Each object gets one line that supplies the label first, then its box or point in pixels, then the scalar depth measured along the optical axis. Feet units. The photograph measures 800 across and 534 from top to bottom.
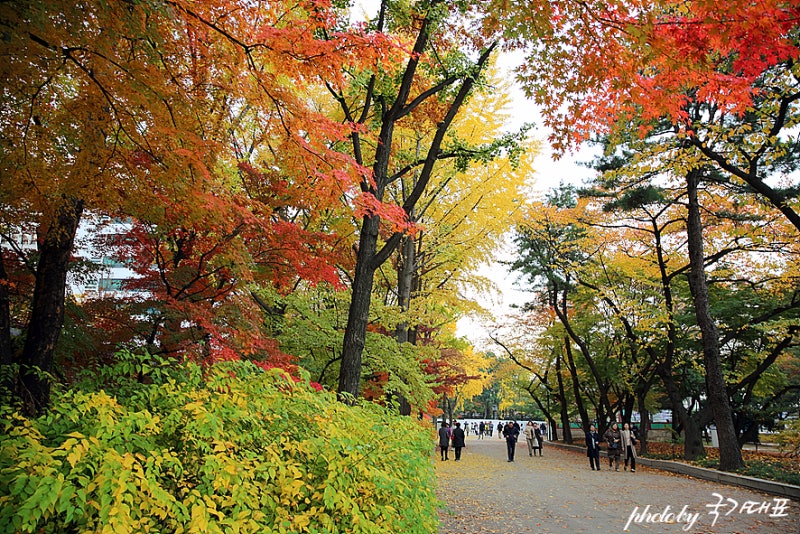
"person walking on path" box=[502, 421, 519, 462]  64.18
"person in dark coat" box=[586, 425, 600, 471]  53.01
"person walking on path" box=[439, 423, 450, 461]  66.33
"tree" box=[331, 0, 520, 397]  25.46
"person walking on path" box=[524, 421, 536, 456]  76.28
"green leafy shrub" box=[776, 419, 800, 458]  41.40
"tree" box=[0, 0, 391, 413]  14.98
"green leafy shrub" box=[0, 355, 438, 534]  7.61
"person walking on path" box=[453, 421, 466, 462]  64.69
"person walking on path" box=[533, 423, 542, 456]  75.73
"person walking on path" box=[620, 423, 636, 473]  51.47
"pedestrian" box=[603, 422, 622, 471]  53.06
